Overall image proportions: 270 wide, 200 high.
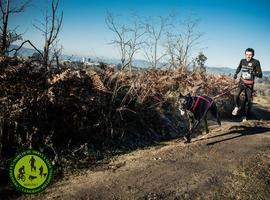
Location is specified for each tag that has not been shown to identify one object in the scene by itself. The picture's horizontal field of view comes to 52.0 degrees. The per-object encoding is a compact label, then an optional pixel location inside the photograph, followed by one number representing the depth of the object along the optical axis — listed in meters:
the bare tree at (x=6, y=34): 6.93
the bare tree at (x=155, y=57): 15.46
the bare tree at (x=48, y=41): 7.23
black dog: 7.21
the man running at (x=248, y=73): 9.67
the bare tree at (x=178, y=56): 14.61
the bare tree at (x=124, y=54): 10.15
